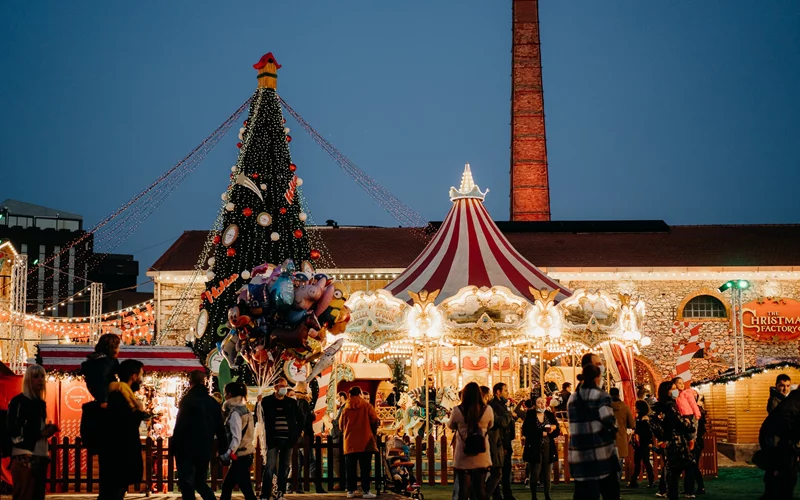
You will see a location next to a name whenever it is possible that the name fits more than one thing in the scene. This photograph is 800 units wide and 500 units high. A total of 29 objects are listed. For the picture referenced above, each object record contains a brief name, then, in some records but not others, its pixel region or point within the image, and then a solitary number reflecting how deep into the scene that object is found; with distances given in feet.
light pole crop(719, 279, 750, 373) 74.69
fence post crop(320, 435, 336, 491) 42.52
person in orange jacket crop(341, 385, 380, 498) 39.11
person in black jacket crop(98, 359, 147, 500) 24.02
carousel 55.11
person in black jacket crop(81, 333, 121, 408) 24.91
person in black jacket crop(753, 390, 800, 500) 27.07
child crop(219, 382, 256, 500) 30.60
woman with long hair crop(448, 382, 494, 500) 29.07
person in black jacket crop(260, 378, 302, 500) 34.58
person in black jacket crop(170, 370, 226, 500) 27.45
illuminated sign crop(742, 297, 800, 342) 90.53
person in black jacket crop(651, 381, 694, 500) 37.50
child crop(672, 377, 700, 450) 43.55
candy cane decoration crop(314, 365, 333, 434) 59.67
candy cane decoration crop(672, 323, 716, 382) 61.31
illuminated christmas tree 64.08
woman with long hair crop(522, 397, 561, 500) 37.19
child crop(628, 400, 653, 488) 44.75
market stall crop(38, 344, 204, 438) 48.49
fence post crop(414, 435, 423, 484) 43.86
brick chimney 124.47
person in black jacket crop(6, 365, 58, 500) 25.49
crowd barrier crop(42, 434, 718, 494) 40.04
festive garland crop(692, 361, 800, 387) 65.67
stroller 39.34
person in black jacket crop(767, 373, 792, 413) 32.73
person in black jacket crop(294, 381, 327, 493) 42.01
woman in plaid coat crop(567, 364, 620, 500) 26.04
